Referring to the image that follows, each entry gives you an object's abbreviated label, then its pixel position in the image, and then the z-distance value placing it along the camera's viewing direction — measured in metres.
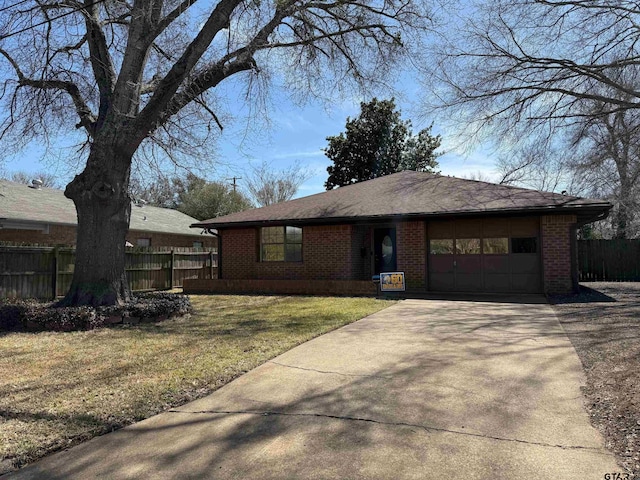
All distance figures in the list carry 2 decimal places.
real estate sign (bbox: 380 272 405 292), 12.39
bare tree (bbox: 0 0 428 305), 9.01
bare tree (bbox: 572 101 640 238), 16.64
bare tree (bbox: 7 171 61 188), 40.00
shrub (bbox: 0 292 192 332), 8.11
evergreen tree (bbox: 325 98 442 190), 31.78
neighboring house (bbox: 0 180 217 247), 16.53
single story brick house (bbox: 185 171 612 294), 12.46
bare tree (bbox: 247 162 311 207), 42.50
